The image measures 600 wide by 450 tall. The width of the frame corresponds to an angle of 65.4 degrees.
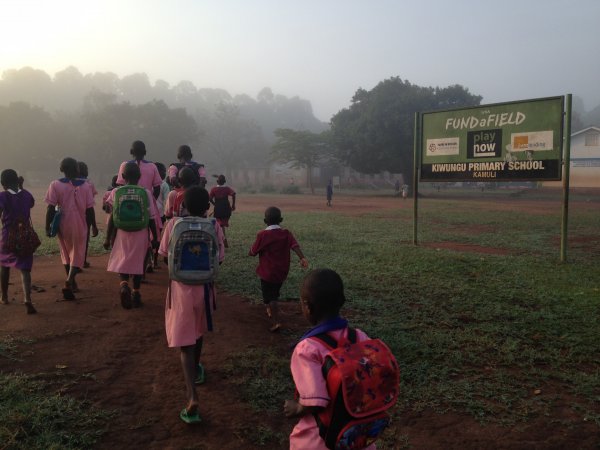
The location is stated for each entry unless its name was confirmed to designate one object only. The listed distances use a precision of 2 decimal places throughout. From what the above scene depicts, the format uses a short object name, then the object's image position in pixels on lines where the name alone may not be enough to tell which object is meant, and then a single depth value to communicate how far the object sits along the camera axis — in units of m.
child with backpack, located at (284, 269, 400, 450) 1.86
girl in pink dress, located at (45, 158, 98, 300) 6.01
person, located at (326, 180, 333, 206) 28.03
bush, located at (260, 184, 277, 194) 48.80
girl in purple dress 5.50
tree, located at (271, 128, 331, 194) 48.94
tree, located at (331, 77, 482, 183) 38.88
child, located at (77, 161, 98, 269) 7.35
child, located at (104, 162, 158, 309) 5.47
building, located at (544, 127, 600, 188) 46.47
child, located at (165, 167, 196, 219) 4.67
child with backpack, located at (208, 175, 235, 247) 9.20
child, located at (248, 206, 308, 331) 5.29
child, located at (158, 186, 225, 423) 3.39
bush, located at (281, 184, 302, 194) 46.58
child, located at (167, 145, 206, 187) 7.24
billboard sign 9.68
